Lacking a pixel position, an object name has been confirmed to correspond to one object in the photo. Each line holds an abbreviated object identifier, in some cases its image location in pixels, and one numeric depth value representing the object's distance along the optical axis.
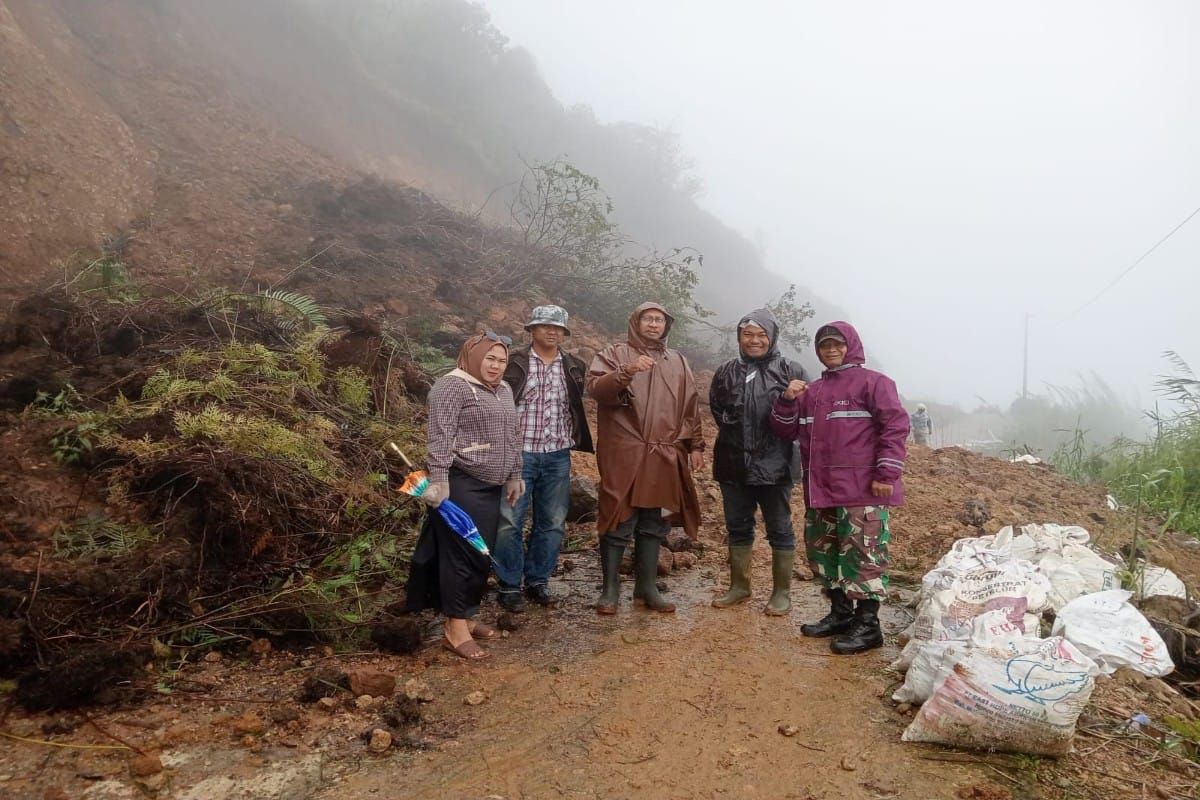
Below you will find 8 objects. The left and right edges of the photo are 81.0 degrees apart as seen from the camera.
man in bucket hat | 3.91
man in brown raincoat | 3.84
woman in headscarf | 3.27
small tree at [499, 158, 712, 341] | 12.14
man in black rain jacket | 3.81
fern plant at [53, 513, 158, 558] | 3.38
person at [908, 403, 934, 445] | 14.16
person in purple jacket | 3.38
